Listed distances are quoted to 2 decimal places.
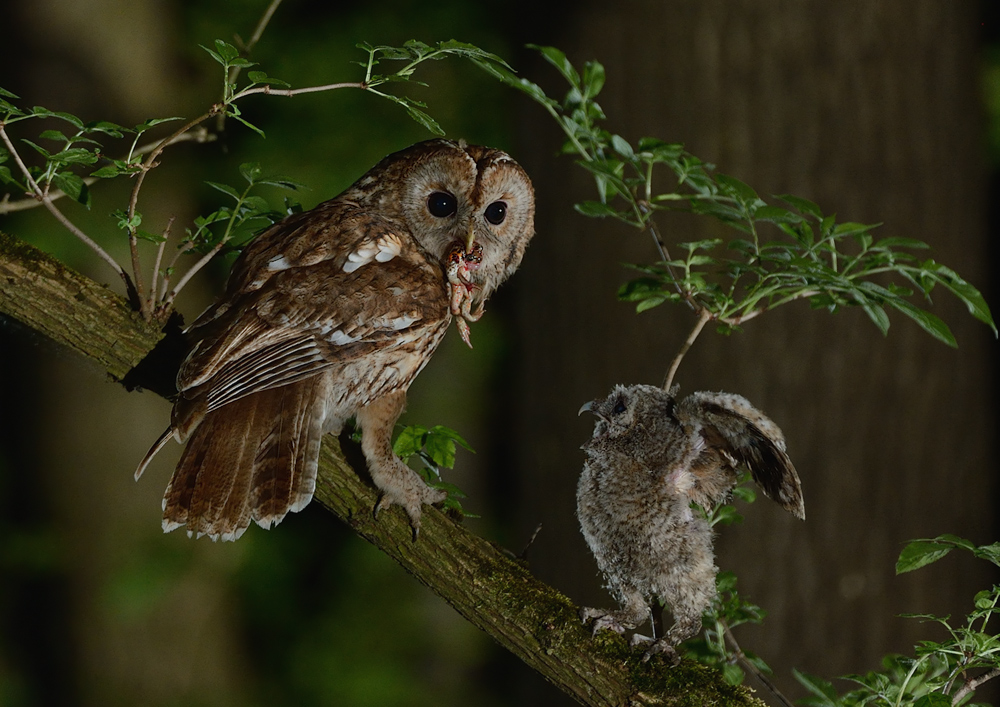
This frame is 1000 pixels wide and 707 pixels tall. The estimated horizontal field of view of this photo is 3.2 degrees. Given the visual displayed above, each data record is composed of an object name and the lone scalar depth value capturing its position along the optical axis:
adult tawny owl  13.20
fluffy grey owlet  13.21
